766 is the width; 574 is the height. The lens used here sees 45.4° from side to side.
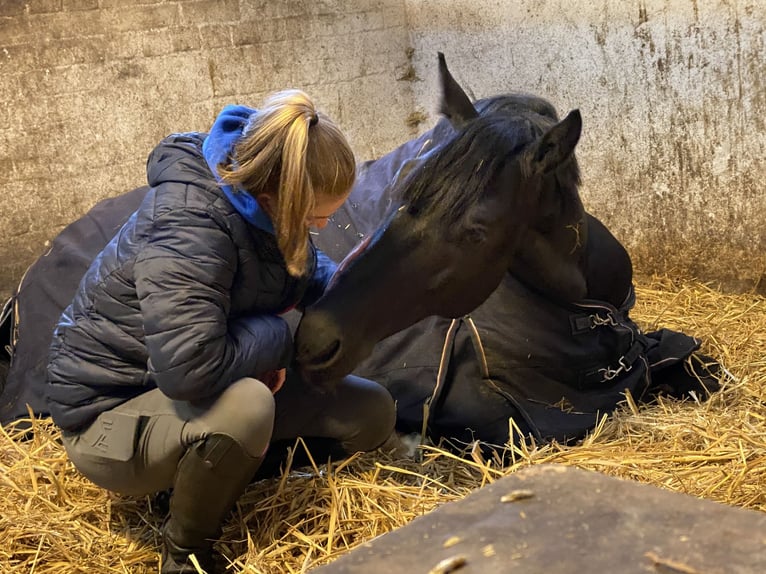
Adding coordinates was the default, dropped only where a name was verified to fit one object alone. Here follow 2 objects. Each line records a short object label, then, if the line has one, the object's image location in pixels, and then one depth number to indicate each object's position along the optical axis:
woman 1.99
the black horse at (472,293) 2.35
